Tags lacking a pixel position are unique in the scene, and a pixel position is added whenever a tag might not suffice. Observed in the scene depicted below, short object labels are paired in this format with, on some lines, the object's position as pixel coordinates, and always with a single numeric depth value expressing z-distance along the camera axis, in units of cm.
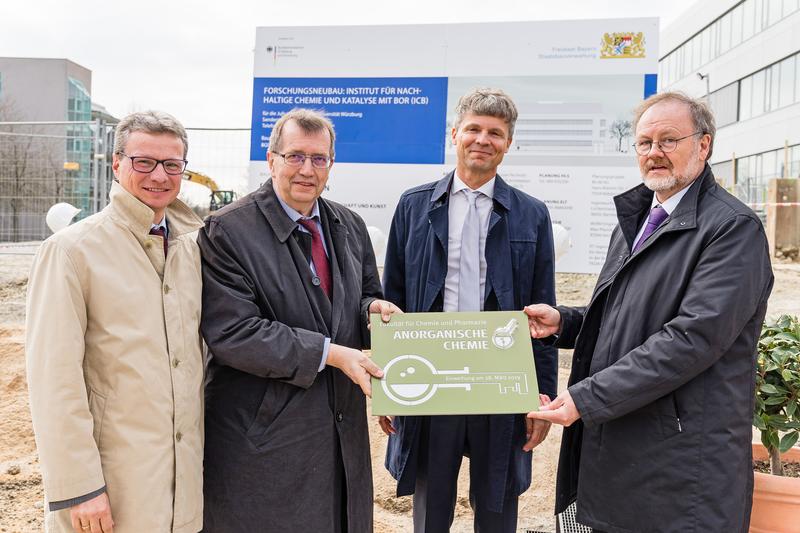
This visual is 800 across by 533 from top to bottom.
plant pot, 267
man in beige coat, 192
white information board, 559
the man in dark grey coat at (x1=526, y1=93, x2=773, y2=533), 210
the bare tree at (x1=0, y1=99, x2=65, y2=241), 1101
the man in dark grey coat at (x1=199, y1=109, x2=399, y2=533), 226
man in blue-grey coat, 278
